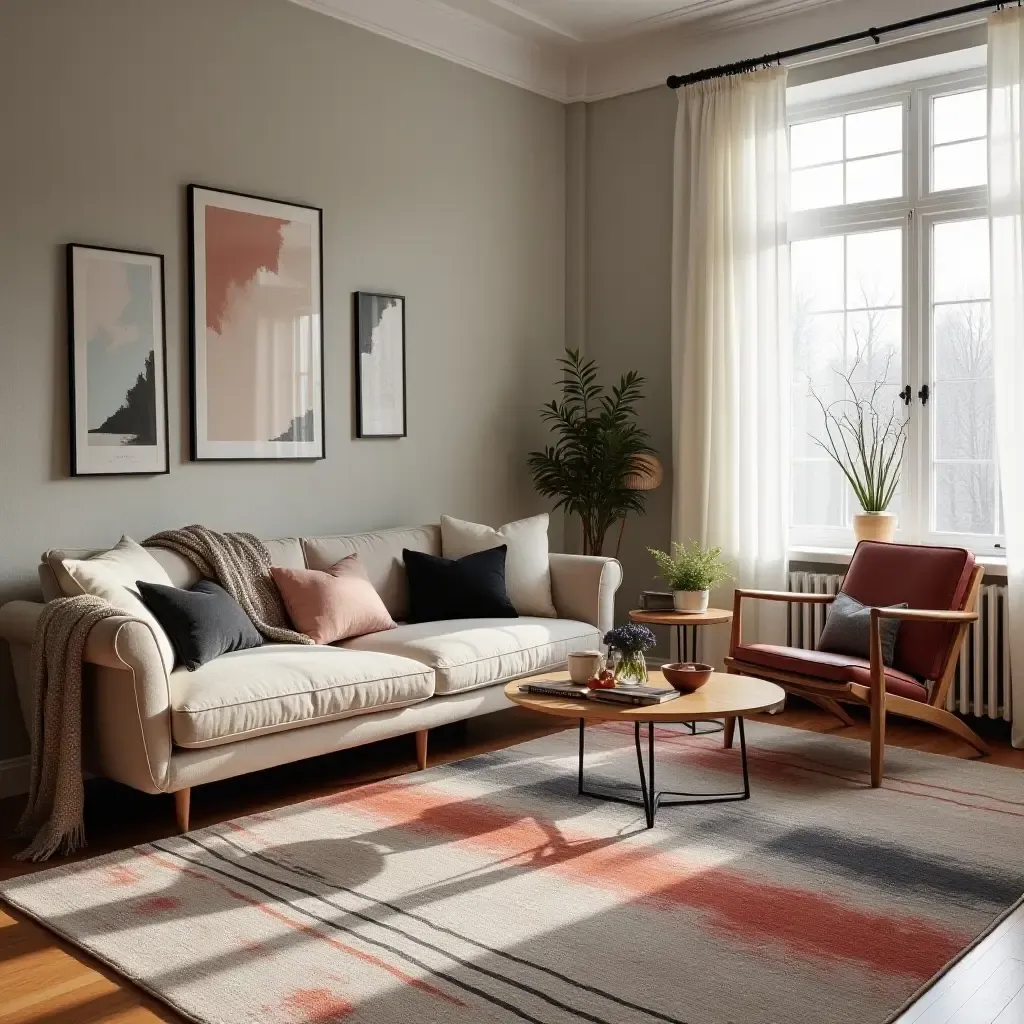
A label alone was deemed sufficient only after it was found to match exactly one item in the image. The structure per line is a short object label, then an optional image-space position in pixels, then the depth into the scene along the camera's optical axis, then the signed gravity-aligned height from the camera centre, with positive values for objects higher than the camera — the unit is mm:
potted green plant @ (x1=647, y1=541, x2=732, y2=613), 5000 -425
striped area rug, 2416 -1073
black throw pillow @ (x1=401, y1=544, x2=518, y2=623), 4758 -445
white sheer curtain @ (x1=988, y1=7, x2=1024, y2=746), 4570 +825
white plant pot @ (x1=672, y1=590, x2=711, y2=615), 5012 -525
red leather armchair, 3979 -635
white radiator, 4715 -777
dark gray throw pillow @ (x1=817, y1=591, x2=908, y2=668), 4287 -573
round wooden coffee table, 3328 -678
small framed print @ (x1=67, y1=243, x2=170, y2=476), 4086 +452
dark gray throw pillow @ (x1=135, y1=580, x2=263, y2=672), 3623 -448
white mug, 3643 -589
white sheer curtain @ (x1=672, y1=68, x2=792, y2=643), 5340 +745
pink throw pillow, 4234 -460
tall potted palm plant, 5629 +112
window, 5027 +857
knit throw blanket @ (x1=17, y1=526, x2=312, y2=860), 3318 -728
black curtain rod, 4732 +1974
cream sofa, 3301 -661
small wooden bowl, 3596 -620
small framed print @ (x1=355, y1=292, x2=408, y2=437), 5141 +543
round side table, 4812 -583
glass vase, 3629 -602
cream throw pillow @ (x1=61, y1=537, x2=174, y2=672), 3494 -307
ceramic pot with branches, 5094 +176
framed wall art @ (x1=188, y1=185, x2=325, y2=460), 4484 +646
